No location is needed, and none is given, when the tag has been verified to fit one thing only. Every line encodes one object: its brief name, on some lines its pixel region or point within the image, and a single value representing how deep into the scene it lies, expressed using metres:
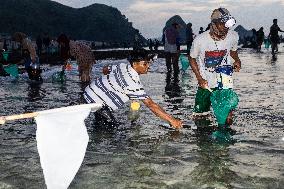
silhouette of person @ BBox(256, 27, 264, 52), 32.31
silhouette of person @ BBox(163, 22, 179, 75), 16.59
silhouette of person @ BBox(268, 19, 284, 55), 25.56
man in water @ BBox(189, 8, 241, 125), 6.27
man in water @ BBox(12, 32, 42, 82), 13.55
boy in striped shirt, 5.54
